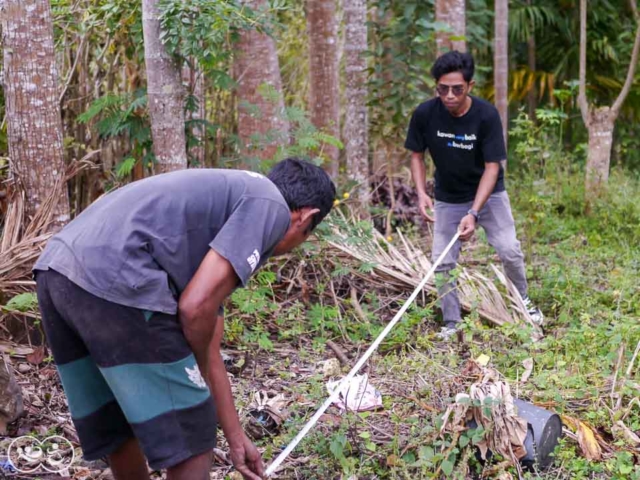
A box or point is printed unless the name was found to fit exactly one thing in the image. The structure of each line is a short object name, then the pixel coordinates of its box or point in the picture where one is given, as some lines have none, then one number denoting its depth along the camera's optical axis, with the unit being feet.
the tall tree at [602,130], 29.37
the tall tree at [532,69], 41.99
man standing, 17.53
